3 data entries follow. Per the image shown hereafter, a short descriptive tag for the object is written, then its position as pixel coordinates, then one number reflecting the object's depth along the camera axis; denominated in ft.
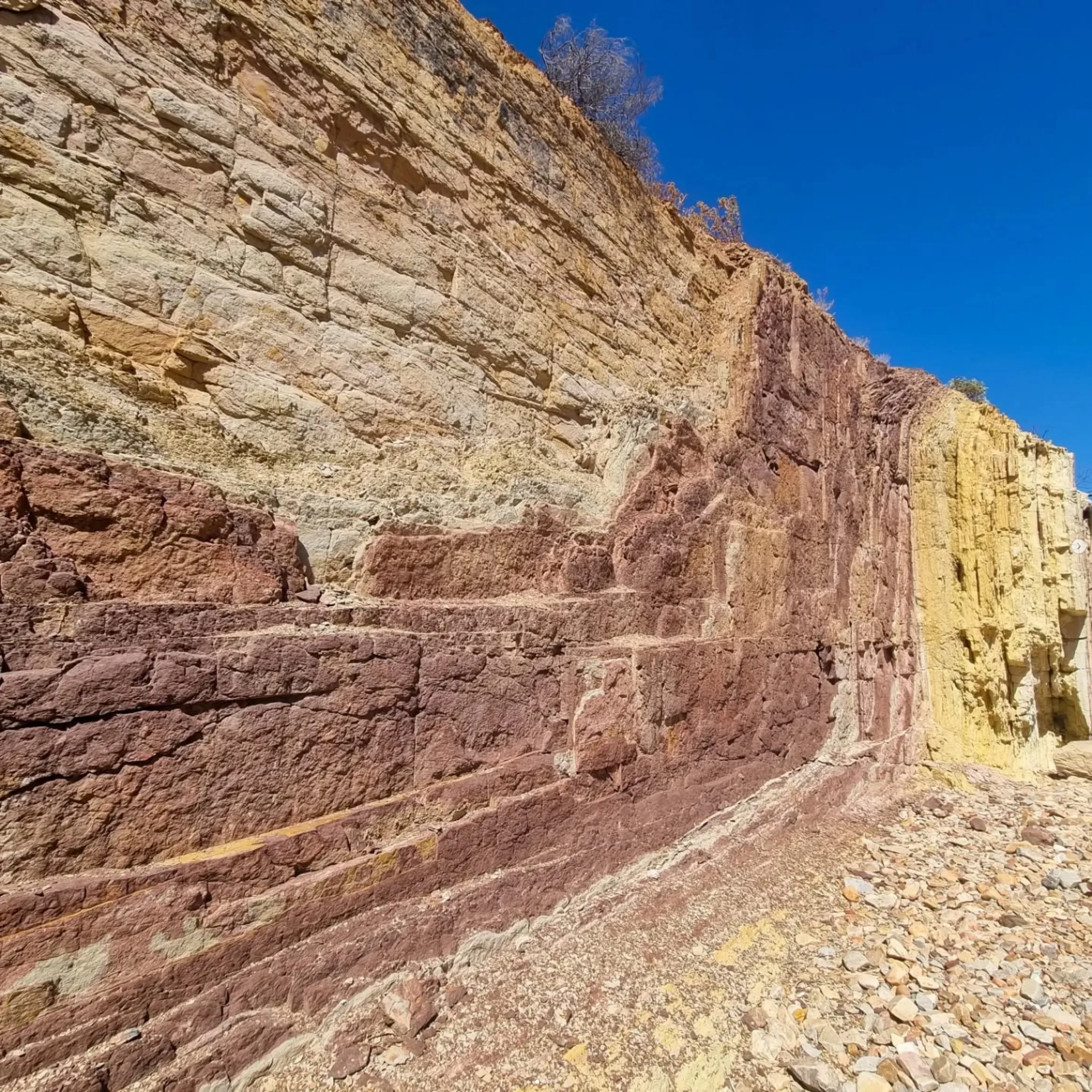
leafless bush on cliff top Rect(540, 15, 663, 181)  20.99
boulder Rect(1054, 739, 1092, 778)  23.85
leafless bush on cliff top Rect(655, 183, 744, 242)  21.11
